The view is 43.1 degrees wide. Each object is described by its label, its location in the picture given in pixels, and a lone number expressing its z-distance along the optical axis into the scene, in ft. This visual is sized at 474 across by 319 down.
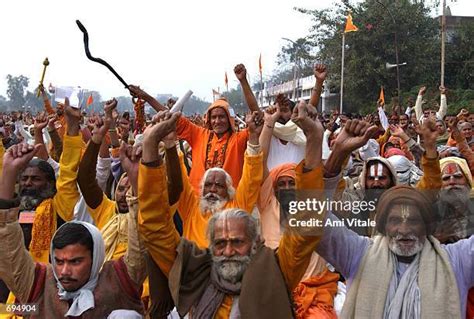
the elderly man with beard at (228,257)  8.96
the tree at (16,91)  300.73
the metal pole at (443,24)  58.78
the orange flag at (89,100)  52.25
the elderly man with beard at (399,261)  8.89
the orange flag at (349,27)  57.82
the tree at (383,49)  94.38
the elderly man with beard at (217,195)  13.56
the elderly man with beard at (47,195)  13.30
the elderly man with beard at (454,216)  10.01
